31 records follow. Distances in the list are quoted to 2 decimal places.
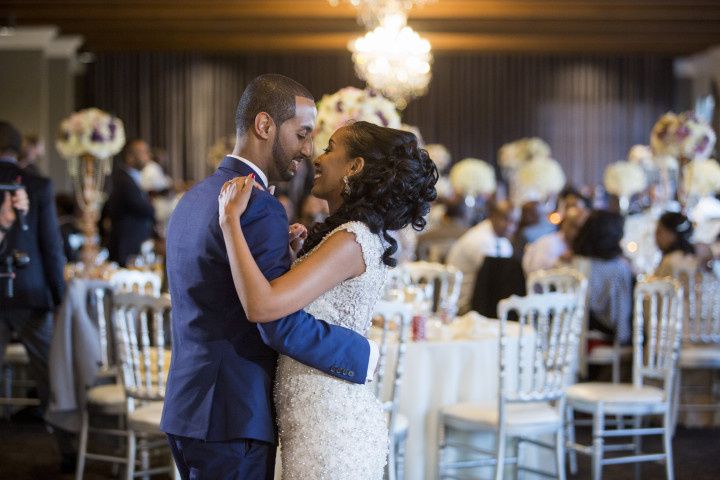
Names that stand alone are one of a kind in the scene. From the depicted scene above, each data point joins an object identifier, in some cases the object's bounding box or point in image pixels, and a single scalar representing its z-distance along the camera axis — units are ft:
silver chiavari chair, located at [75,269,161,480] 16.65
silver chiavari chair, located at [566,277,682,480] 17.24
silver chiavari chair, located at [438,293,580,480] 15.20
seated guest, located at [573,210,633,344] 22.66
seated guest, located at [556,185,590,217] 31.48
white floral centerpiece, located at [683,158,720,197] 26.84
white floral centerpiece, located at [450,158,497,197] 42.83
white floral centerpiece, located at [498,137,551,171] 45.27
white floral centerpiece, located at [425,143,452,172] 44.45
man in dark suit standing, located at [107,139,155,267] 29.43
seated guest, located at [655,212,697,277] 22.95
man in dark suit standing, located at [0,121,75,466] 18.01
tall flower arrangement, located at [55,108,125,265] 24.62
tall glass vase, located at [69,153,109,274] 23.56
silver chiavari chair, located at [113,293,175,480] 14.57
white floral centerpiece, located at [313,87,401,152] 19.22
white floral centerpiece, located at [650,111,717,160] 26.37
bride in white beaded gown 7.78
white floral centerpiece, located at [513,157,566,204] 38.40
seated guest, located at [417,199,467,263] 32.37
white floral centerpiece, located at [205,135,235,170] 33.86
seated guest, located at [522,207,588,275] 26.00
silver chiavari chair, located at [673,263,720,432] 22.00
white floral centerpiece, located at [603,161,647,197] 36.76
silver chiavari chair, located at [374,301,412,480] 13.37
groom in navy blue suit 7.41
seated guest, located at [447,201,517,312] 26.73
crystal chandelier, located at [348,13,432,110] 26.35
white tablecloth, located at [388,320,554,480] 15.70
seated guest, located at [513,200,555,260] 29.76
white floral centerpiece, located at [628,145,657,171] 39.27
